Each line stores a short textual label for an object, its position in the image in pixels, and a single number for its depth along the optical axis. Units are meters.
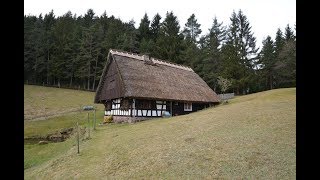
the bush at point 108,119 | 22.89
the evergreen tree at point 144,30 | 54.11
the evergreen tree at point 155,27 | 55.00
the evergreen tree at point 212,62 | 41.37
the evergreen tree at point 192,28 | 53.61
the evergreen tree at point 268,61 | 43.39
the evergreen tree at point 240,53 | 38.71
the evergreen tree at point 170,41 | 46.93
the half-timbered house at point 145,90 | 21.05
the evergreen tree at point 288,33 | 52.38
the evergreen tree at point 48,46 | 47.35
